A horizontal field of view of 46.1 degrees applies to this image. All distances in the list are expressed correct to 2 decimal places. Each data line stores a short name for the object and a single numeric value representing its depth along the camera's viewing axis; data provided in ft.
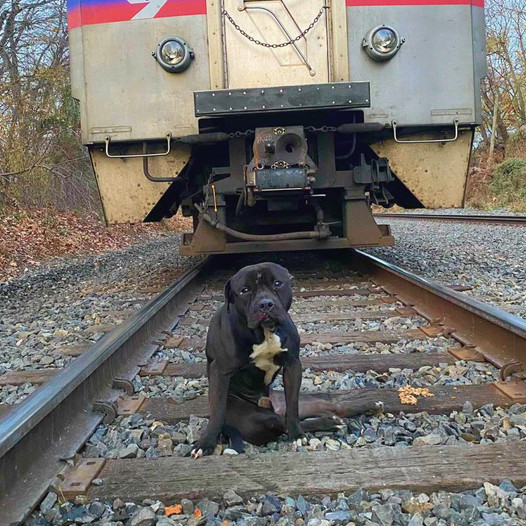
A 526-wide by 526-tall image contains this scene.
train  16.29
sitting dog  6.65
